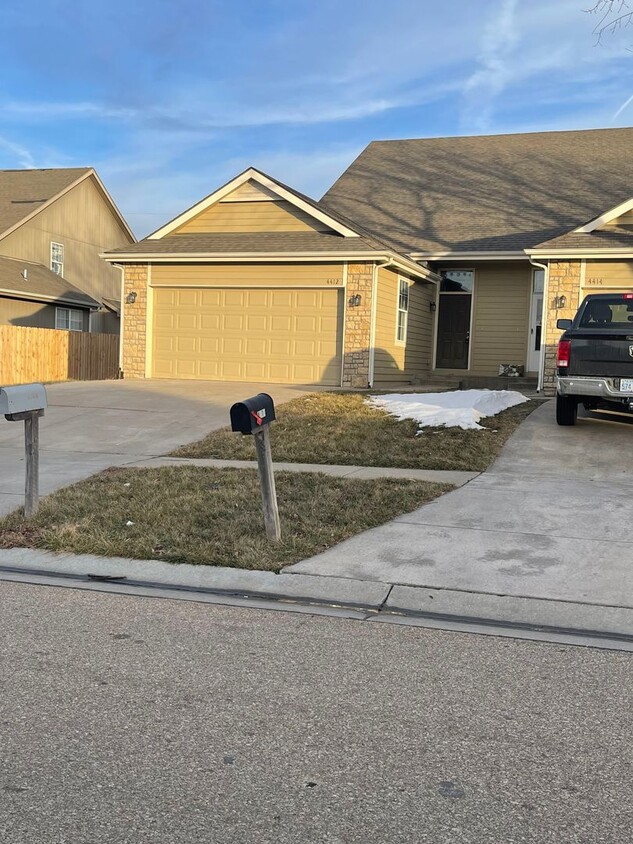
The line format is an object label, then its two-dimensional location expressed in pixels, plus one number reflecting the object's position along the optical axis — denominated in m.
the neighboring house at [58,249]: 27.17
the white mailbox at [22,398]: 6.21
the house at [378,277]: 17.75
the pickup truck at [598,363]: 10.35
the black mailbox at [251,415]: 5.62
